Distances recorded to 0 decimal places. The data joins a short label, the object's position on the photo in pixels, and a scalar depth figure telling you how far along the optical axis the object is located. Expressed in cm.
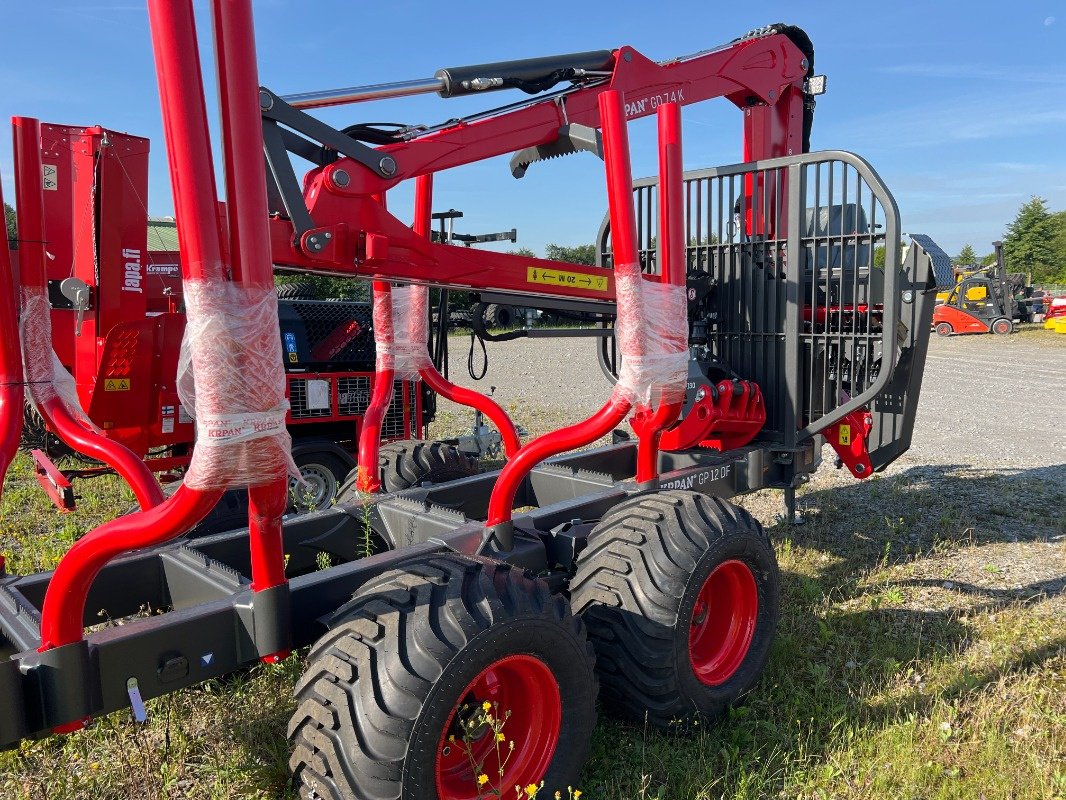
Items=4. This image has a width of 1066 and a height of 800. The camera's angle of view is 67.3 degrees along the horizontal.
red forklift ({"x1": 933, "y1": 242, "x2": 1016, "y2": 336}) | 2528
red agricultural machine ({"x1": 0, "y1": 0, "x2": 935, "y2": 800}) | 207
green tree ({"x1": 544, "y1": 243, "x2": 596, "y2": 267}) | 3819
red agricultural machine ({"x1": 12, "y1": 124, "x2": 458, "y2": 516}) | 530
